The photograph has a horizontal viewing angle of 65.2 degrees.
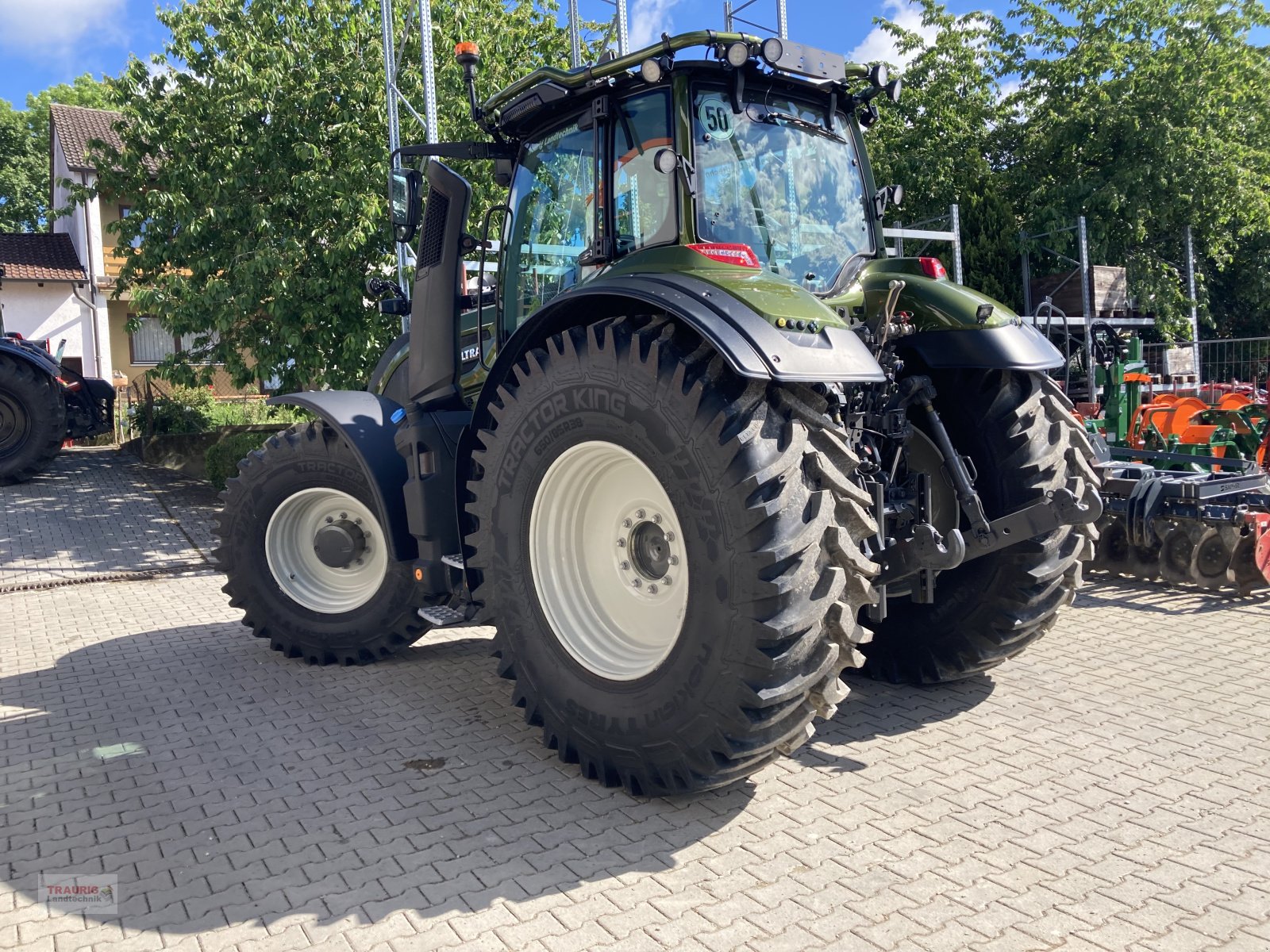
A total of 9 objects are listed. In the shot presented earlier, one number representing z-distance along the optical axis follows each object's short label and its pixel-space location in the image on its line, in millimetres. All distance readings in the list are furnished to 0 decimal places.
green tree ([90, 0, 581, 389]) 10016
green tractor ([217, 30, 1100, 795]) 3180
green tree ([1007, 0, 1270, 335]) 16969
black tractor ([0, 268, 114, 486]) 12266
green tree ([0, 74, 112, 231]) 34438
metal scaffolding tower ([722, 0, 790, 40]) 4953
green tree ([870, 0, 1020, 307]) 17266
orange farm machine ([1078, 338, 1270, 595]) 6043
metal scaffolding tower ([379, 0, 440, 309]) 8586
